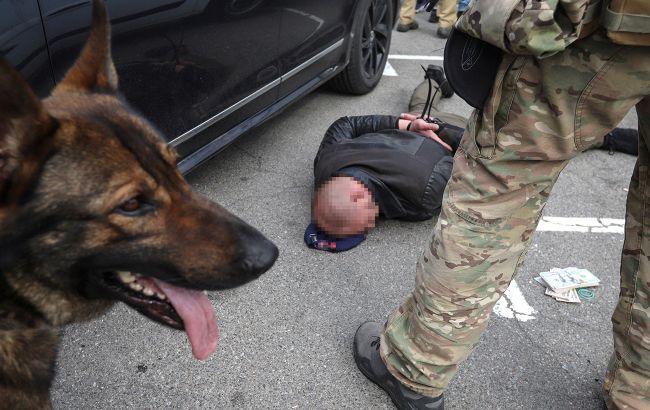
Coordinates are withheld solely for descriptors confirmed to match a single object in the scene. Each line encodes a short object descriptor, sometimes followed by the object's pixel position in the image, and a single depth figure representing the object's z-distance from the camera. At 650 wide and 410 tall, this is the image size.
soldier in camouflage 1.40
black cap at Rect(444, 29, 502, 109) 1.61
